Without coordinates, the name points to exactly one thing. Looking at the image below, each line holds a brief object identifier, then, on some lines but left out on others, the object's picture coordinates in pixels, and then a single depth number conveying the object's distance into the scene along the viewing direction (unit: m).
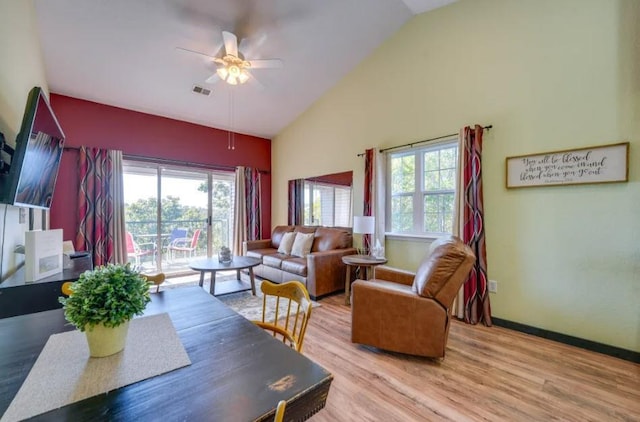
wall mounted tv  1.42
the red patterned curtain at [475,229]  2.76
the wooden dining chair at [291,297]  1.14
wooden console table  1.50
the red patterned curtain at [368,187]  3.73
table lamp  3.34
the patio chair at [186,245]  4.75
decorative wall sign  2.17
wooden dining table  0.64
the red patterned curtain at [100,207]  3.84
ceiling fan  2.85
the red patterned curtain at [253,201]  5.41
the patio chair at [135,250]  4.33
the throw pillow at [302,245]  4.08
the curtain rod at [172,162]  4.25
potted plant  0.82
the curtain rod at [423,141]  2.81
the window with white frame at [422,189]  3.22
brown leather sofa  3.51
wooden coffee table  3.35
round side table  3.10
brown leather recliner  2.01
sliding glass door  4.39
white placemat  0.67
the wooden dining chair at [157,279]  1.62
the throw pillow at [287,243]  4.39
